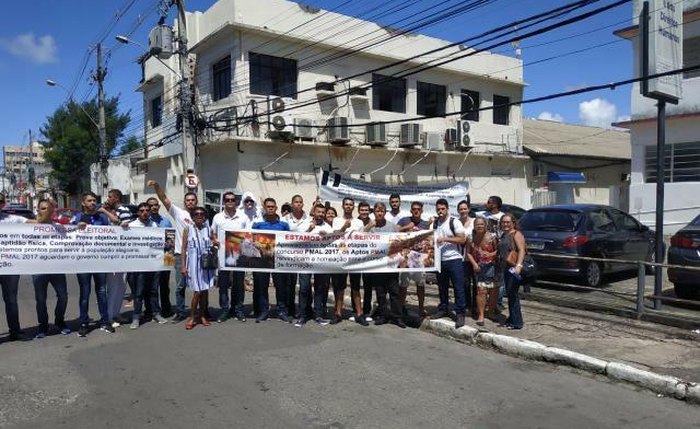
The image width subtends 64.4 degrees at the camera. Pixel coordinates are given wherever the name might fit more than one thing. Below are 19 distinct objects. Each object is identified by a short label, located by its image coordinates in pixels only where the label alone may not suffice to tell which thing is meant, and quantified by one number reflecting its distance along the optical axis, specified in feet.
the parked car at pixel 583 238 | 32.55
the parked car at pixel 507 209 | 48.03
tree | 128.57
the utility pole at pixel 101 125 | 94.73
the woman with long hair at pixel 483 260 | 24.79
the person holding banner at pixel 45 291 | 23.24
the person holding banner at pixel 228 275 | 26.04
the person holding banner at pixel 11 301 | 22.50
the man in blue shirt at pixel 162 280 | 26.81
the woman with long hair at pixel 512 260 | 23.59
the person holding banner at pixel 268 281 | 26.27
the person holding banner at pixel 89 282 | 23.99
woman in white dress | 24.84
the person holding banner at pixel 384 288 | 25.93
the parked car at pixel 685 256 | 26.43
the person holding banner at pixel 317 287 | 25.88
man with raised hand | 25.18
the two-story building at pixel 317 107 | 63.46
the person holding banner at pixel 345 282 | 26.08
